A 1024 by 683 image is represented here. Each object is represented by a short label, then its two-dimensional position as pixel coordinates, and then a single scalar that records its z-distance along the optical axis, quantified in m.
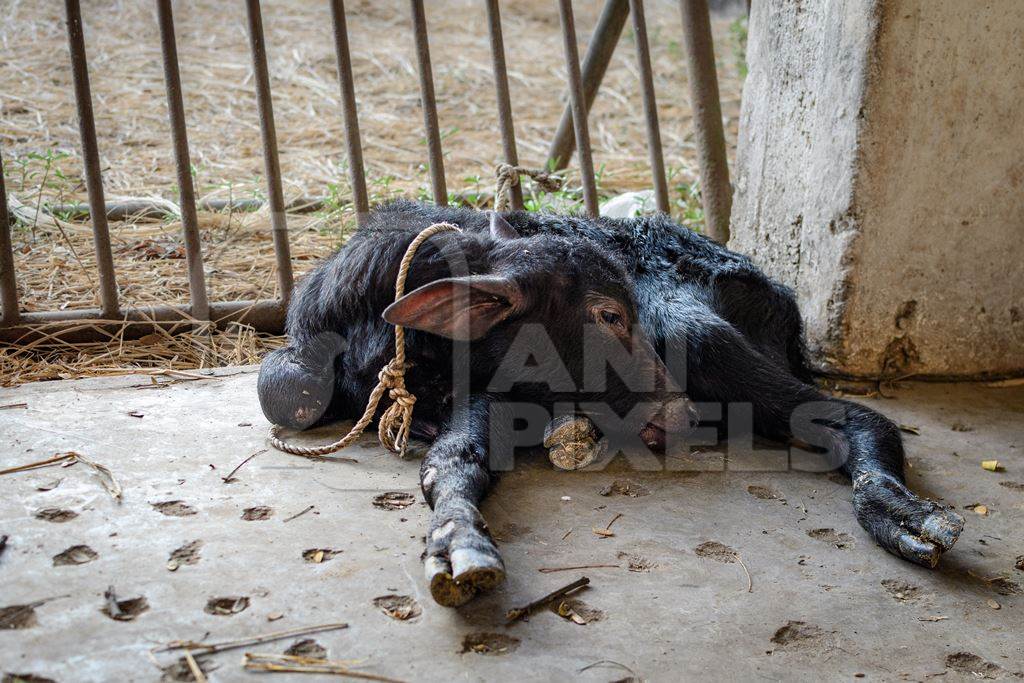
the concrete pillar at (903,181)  3.73
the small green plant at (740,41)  9.36
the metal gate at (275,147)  4.43
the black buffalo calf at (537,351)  3.23
